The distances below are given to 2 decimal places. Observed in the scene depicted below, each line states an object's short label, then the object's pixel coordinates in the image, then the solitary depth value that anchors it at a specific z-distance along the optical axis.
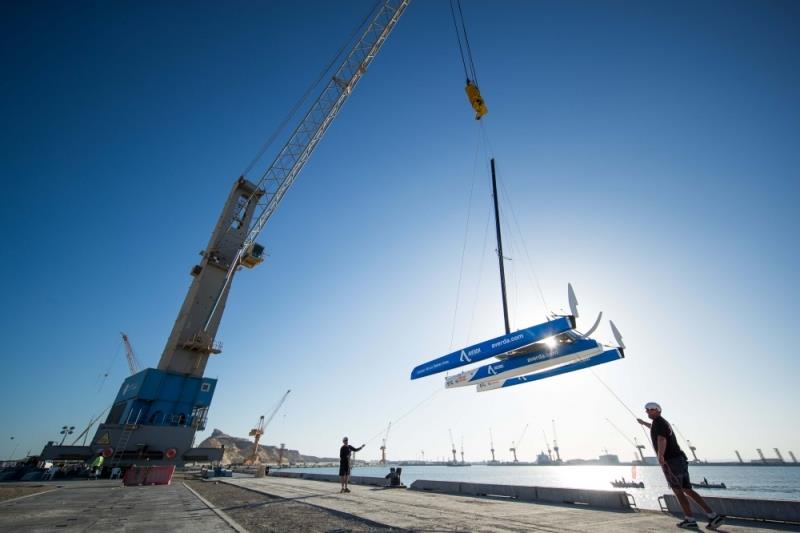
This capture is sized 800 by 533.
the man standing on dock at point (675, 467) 5.82
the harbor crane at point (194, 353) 31.58
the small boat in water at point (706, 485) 63.06
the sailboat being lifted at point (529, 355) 11.97
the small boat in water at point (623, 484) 69.93
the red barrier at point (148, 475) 16.92
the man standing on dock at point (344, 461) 12.46
